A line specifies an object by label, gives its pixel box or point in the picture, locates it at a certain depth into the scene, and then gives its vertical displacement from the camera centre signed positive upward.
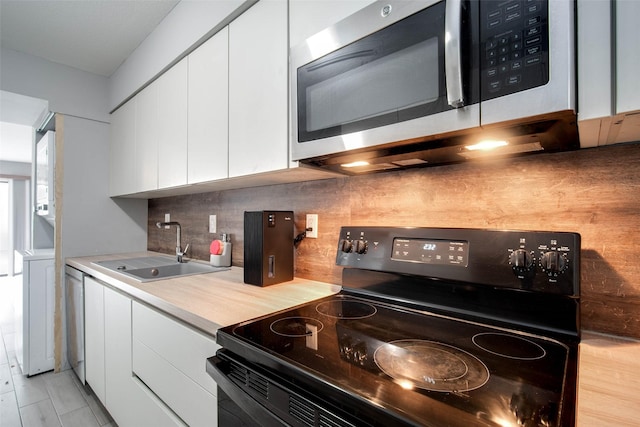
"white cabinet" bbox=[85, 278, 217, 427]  0.98 -0.64
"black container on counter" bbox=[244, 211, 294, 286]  1.32 -0.15
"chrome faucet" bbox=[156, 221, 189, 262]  2.14 -0.24
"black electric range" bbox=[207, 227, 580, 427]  0.49 -0.31
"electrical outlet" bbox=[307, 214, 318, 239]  1.40 -0.05
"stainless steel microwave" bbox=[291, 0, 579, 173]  0.57 +0.31
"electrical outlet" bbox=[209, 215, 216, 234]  2.05 -0.06
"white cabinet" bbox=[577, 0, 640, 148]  0.51 +0.27
